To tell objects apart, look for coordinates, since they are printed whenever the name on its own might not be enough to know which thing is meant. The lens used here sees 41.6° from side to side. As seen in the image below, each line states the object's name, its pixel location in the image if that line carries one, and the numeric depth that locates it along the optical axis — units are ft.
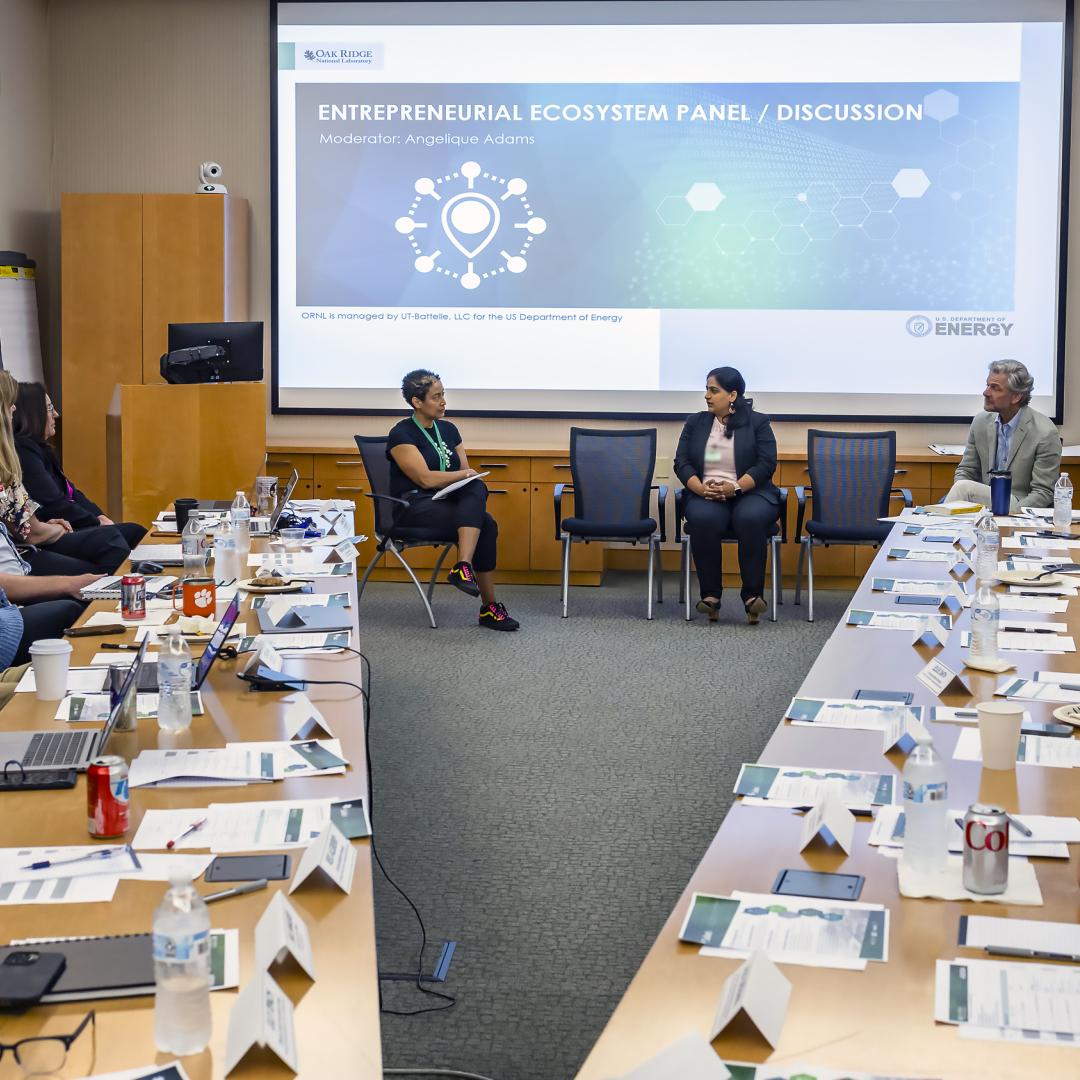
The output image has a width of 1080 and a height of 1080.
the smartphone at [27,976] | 5.23
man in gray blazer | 21.80
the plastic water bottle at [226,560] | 14.57
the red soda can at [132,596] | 12.51
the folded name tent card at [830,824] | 6.82
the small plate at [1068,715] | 9.16
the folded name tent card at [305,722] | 8.91
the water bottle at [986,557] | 14.56
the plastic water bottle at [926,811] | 6.45
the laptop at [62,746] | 8.23
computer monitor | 22.40
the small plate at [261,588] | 13.94
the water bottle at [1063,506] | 18.72
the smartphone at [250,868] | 6.56
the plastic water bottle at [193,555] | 14.57
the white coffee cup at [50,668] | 9.73
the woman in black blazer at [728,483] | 23.67
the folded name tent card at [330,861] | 6.41
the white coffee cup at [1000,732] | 8.09
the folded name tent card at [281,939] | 5.51
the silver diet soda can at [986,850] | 6.22
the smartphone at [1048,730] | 8.98
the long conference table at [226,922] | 5.00
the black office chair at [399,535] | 22.96
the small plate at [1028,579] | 14.42
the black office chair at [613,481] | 24.49
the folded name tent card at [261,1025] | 4.80
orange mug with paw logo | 12.55
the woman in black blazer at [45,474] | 19.35
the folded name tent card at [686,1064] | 4.50
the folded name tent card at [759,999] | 5.01
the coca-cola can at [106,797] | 6.97
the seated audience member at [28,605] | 12.85
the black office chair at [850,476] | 24.68
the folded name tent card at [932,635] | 11.48
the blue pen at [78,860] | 6.69
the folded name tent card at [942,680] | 10.03
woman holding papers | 22.99
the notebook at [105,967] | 5.39
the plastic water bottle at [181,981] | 5.00
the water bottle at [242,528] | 15.85
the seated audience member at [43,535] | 16.83
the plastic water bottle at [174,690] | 9.00
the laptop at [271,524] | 18.16
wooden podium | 21.79
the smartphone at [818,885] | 6.36
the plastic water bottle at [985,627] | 10.54
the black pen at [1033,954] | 5.68
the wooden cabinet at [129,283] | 26.81
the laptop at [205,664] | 9.98
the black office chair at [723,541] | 23.75
